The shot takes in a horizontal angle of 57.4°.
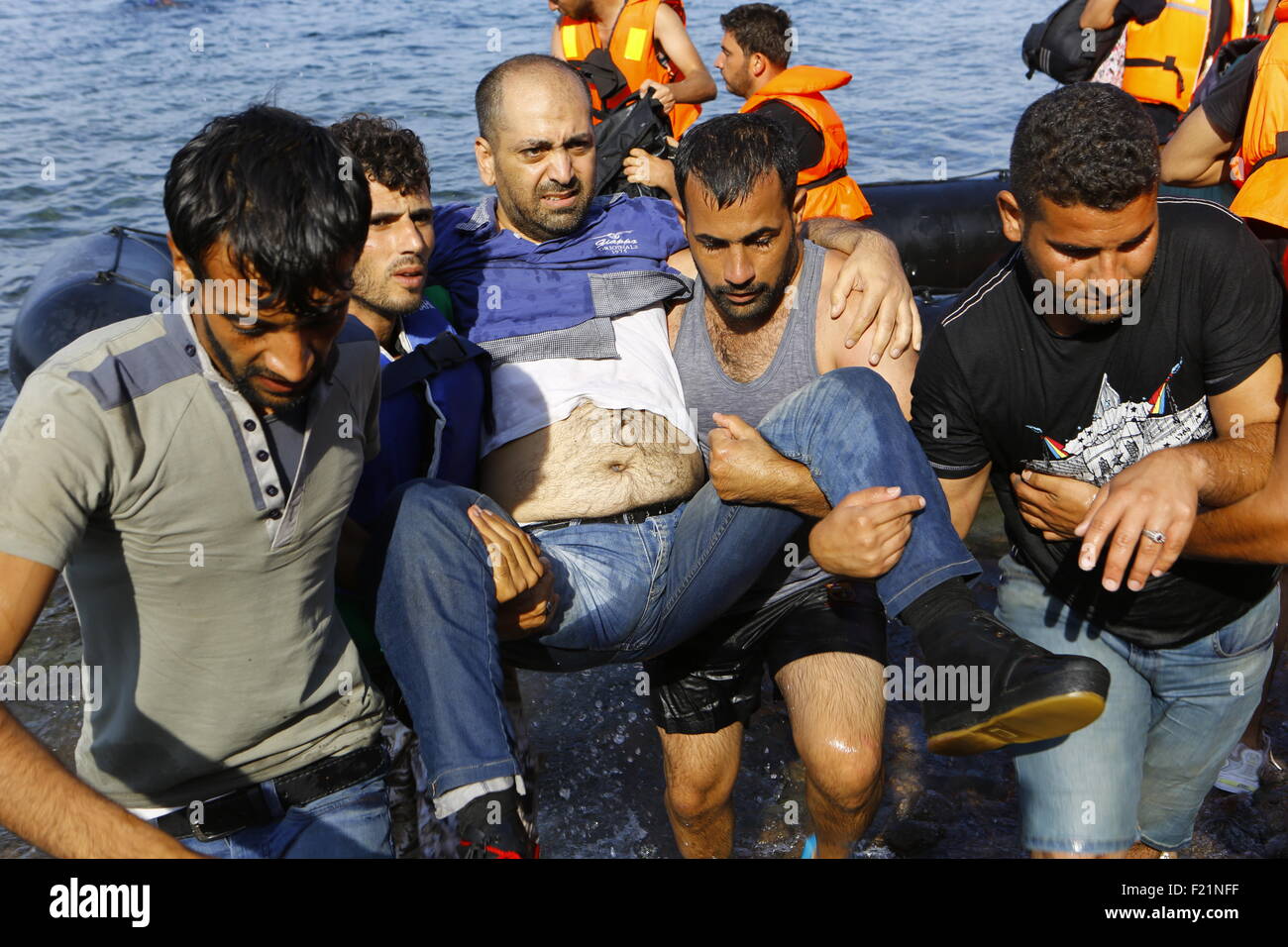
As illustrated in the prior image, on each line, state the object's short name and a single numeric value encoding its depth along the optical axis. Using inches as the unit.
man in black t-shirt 117.3
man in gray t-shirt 87.4
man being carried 112.0
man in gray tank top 148.8
